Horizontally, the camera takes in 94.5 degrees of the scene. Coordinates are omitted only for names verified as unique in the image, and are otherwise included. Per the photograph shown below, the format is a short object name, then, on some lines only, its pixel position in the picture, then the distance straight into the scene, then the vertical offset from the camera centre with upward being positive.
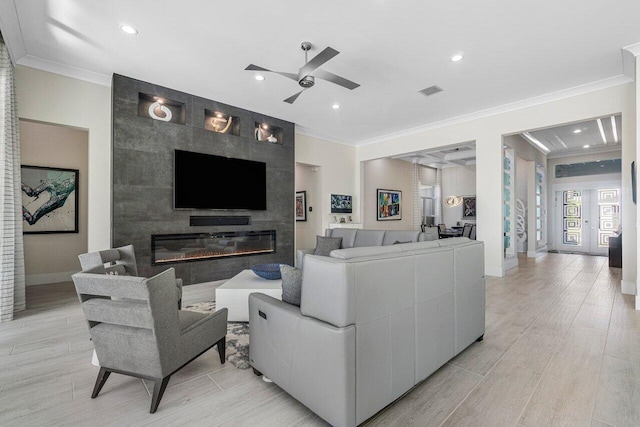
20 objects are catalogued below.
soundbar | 4.96 -0.09
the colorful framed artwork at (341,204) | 7.46 +0.29
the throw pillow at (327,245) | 5.20 -0.53
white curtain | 3.24 +0.25
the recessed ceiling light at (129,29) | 3.11 +1.99
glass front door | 8.48 -0.12
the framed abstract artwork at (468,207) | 10.70 +0.29
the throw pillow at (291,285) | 1.90 -0.46
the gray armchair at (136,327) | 1.66 -0.67
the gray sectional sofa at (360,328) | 1.49 -0.66
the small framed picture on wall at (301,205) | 7.69 +0.25
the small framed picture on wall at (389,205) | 8.85 +0.32
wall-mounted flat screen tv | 4.80 +0.58
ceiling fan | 2.96 +1.56
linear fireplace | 4.64 -0.52
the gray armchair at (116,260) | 2.47 -0.43
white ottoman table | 3.08 -0.86
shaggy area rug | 2.35 -1.15
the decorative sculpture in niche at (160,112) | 4.66 +1.66
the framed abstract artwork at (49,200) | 4.94 +0.28
